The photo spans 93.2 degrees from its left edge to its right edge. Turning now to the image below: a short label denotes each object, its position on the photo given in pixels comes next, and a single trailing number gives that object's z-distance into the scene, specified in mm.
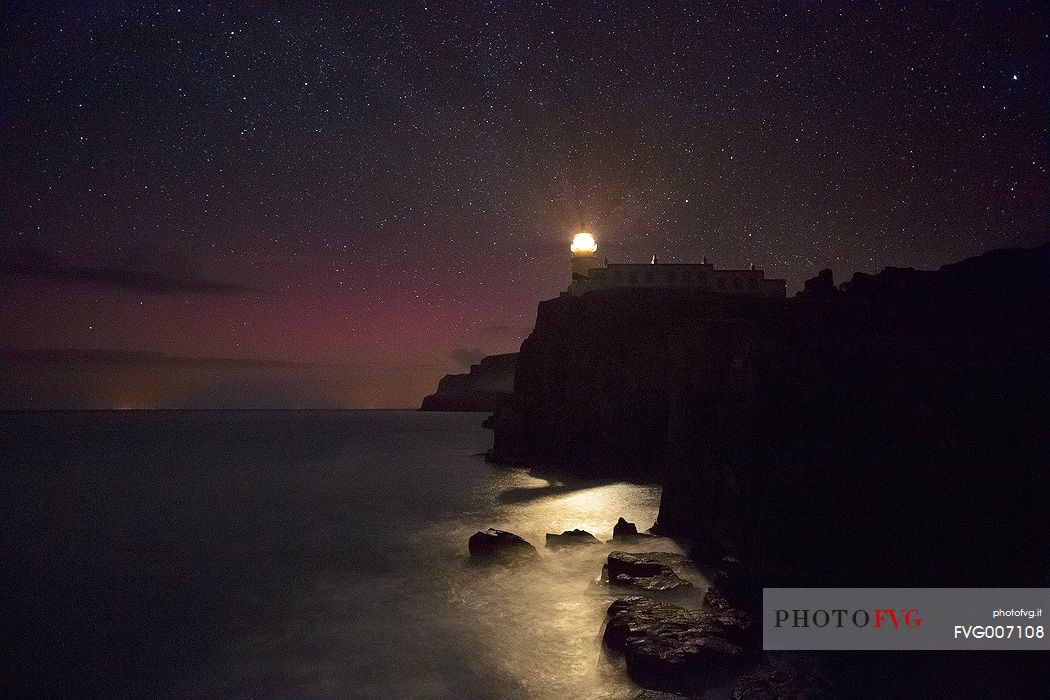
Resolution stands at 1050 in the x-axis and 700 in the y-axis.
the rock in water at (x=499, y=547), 19747
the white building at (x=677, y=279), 49156
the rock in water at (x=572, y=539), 21339
